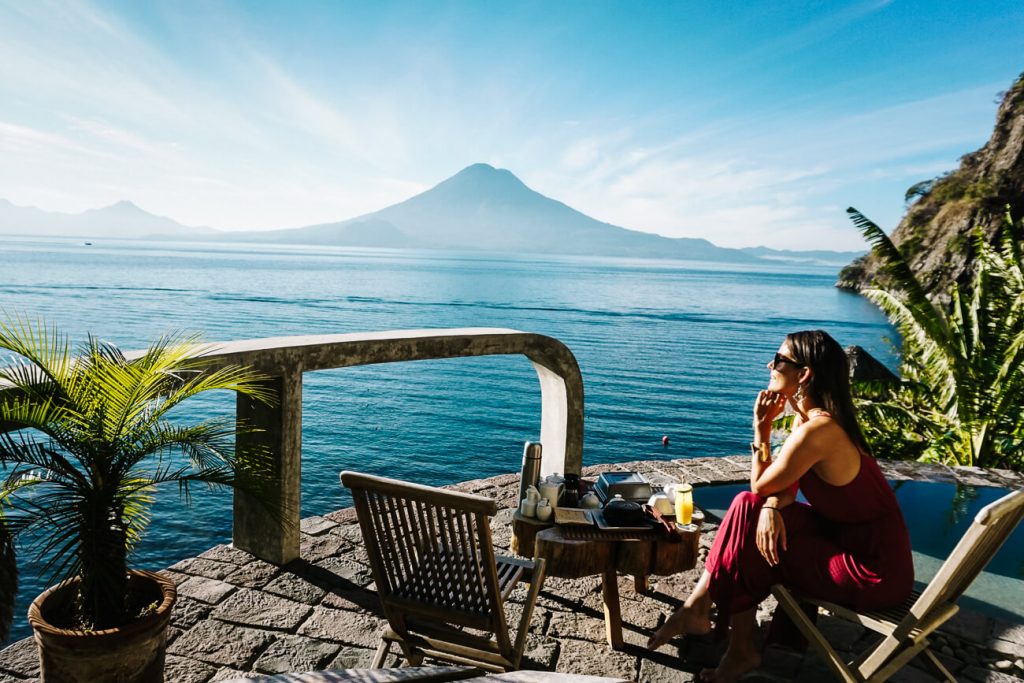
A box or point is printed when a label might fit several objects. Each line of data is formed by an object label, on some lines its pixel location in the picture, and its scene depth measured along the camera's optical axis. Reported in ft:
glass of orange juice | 12.05
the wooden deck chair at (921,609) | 8.23
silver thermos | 13.35
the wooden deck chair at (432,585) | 8.69
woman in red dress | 9.78
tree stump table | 11.10
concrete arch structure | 13.06
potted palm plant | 8.01
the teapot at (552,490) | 12.48
